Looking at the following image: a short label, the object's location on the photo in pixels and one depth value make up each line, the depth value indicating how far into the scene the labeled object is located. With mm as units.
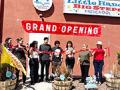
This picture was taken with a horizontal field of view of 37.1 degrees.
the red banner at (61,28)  6727
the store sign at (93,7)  7963
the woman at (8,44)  6636
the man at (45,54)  6786
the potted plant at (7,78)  6200
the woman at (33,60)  6707
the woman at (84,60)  6857
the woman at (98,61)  6955
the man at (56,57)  6831
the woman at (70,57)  6844
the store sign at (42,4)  7800
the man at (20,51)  6590
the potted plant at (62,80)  6470
